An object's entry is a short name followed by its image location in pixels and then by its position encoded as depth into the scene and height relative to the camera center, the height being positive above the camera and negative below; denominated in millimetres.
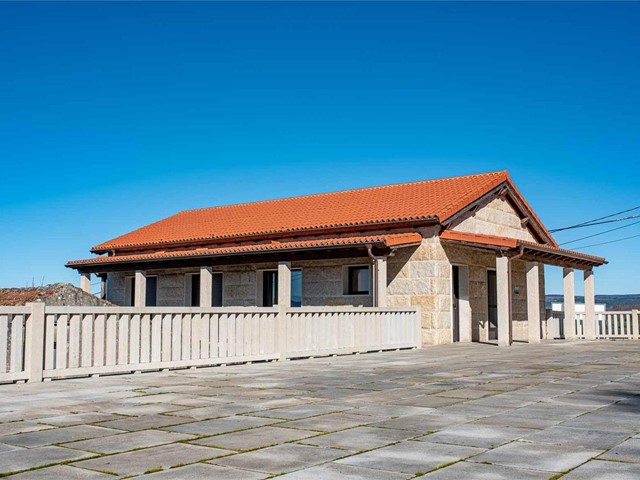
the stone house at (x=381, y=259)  17875 +1380
